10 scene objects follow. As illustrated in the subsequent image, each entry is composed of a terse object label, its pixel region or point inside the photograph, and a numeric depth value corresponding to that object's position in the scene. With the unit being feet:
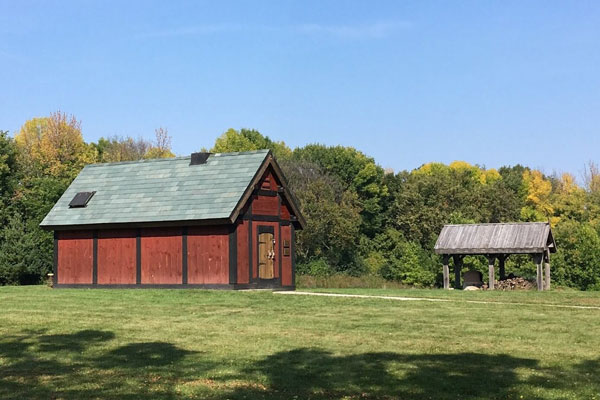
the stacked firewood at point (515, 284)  139.03
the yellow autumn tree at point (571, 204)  267.76
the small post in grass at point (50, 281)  124.14
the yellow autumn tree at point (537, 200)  271.90
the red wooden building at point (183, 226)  105.70
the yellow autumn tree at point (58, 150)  219.61
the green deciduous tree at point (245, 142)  275.18
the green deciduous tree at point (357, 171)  261.44
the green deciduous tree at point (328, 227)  220.02
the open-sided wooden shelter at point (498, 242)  129.80
